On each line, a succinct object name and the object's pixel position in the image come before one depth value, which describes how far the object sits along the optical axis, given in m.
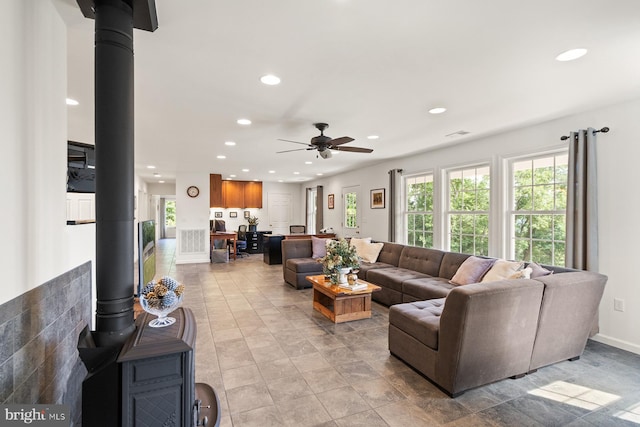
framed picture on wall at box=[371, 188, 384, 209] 6.84
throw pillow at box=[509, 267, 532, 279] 2.88
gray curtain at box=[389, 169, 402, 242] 6.24
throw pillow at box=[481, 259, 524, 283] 3.36
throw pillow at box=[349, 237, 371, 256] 6.01
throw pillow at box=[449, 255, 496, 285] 3.76
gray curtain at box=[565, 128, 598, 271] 3.27
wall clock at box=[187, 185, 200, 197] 8.16
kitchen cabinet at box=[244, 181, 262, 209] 10.78
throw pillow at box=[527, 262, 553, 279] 3.02
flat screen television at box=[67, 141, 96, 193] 2.04
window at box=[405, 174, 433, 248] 5.68
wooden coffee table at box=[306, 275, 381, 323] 3.79
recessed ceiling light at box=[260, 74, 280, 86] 2.53
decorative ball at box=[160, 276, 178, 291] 1.59
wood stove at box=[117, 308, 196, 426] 1.27
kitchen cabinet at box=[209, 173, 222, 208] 9.19
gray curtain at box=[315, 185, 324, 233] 9.74
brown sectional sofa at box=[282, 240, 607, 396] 2.22
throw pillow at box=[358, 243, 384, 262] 5.79
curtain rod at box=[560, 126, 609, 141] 3.23
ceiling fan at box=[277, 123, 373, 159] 3.67
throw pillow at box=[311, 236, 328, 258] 6.20
